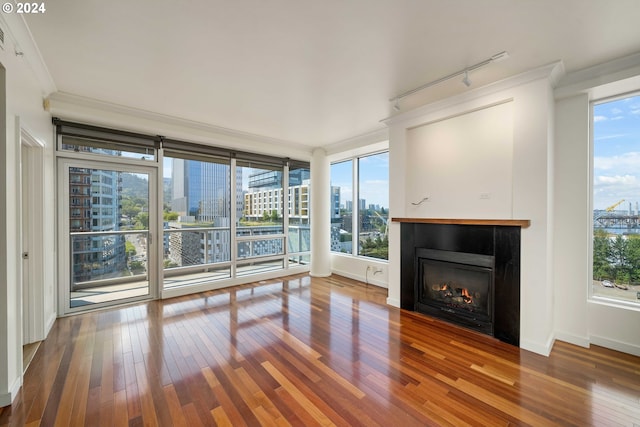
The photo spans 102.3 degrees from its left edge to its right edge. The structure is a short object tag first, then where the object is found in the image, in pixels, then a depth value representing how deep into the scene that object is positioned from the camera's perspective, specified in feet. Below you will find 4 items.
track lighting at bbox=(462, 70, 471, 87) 8.41
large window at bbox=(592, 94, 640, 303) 8.61
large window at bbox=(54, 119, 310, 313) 11.73
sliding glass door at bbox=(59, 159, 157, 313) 11.58
